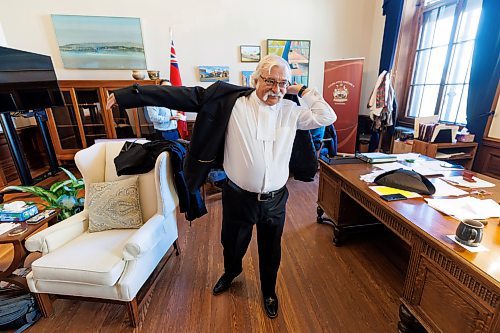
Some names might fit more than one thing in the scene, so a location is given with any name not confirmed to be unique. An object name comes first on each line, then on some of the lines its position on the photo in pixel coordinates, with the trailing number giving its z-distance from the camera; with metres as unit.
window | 2.98
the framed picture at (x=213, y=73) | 4.07
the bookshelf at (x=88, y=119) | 3.65
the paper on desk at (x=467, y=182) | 1.51
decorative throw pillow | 1.63
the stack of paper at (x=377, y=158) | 2.03
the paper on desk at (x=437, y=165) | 1.83
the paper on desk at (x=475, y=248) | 0.95
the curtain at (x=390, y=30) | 3.57
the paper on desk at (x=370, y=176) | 1.67
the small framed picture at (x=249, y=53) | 4.07
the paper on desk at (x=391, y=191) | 1.42
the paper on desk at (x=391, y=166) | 1.85
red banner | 4.00
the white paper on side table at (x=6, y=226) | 1.43
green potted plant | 1.77
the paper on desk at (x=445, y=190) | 1.40
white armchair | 1.30
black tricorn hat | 1.44
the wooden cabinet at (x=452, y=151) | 2.62
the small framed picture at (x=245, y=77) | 4.20
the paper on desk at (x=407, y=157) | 2.10
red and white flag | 3.72
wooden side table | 1.36
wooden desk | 0.86
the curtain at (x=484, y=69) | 2.45
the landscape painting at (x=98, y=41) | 3.62
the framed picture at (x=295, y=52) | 4.12
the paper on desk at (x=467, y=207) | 1.18
